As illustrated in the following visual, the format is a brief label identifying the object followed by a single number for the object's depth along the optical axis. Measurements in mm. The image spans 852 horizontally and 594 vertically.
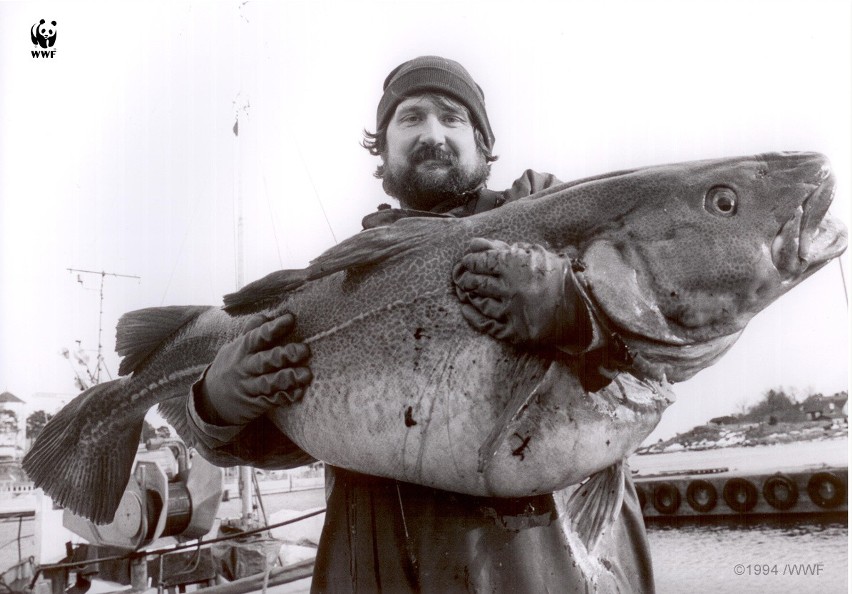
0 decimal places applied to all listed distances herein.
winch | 5352
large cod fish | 1340
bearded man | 1336
